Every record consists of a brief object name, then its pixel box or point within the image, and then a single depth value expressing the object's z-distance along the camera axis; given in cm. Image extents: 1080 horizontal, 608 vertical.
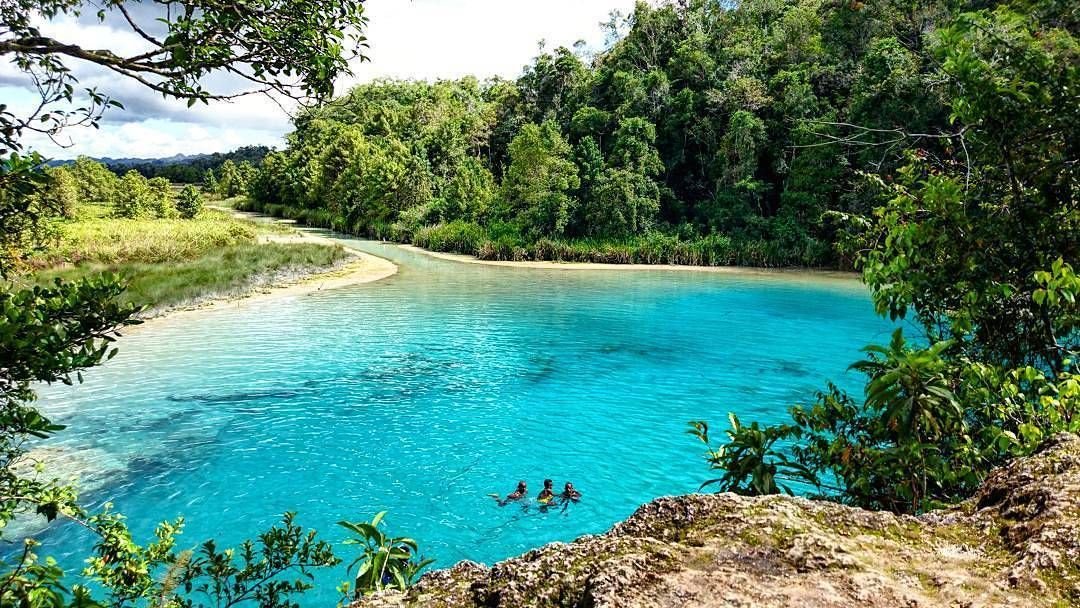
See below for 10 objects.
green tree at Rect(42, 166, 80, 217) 3403
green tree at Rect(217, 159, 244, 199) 10294
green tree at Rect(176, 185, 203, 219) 4554
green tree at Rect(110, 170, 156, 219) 4119
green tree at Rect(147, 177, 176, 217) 4378
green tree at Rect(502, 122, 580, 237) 3841
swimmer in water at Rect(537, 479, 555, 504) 835
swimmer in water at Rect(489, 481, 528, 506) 847
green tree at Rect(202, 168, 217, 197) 10594
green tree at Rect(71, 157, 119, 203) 5175
